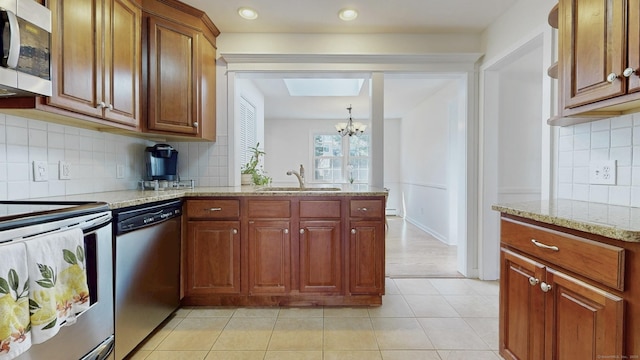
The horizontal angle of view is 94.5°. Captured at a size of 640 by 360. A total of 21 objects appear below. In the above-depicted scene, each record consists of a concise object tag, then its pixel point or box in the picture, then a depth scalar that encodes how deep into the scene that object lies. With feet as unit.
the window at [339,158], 24.11
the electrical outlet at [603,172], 4.99
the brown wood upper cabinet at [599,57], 3.78
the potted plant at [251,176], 10.27
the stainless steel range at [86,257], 3.34
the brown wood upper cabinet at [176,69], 7.15
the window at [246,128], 12.50
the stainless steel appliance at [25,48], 3.67
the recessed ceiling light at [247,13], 7.82
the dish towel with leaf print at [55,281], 3.17
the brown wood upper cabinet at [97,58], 4.95
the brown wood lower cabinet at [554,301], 3.10
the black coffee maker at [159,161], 8.04
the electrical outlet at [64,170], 5.94
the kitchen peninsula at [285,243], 7.37
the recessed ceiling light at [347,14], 7.89
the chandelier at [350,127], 19.48
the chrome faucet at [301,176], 9.61
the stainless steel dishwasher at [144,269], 5.16
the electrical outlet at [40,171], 5.43
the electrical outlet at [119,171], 7.64
